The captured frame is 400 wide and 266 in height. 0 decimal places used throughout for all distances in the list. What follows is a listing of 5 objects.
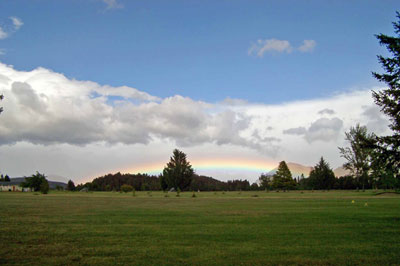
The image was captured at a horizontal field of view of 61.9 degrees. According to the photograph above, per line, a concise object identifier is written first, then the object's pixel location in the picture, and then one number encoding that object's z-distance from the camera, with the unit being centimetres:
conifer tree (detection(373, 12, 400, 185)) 1731
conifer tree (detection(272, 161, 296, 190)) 8901
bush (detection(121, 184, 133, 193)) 8688
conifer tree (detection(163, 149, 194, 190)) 10944
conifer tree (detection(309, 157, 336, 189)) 9088
